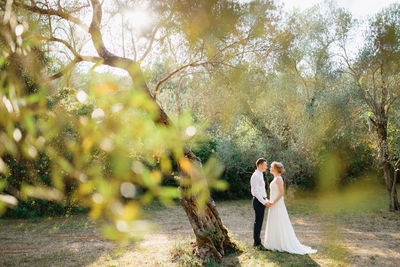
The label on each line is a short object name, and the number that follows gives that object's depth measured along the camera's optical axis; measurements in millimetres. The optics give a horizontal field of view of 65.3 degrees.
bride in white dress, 6758
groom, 6758
